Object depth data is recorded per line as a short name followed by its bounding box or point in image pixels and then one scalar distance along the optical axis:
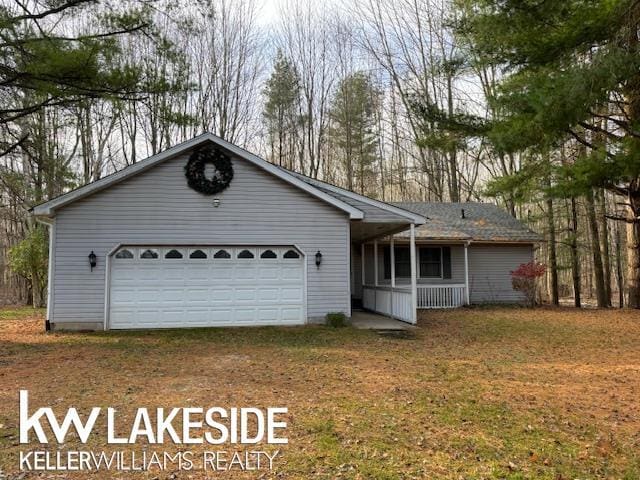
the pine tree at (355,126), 25.77
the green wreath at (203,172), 11.54
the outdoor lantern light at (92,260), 11.03
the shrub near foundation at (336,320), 11.62
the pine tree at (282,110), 24.98
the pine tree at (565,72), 8.45
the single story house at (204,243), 11.06
